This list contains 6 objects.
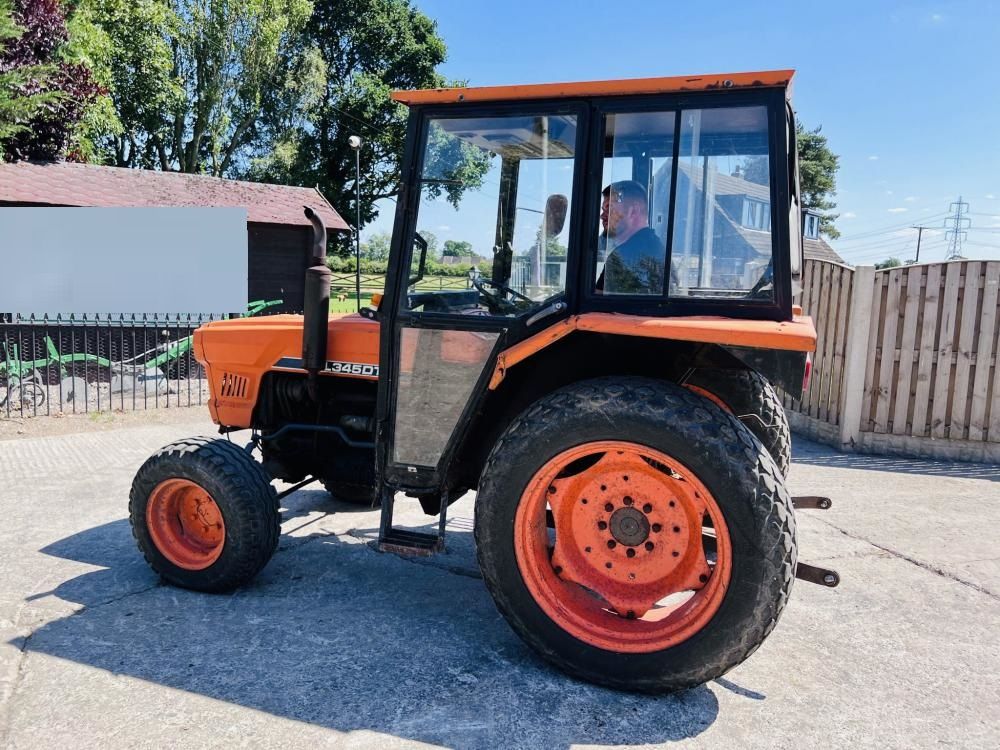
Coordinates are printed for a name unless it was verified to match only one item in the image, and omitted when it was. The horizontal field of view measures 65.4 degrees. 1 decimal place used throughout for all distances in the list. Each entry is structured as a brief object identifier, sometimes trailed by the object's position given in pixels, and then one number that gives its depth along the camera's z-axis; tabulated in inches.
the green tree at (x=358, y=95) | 1331.2
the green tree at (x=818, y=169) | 1999.0
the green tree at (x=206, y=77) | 1085.1
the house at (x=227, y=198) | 648.4
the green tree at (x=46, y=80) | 486.6
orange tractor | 112.4
